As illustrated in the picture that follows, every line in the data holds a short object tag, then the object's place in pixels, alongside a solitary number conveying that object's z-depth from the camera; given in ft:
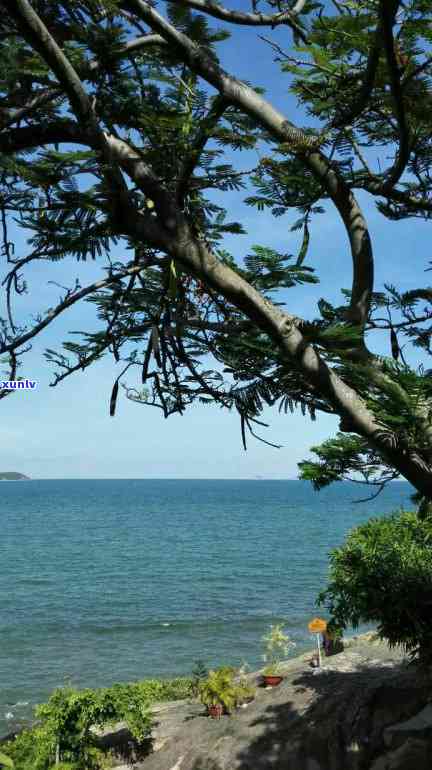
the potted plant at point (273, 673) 45.03
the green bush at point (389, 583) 28.73
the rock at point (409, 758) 26.03
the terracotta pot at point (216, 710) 40.52
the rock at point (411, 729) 28.50
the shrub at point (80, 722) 36.88
